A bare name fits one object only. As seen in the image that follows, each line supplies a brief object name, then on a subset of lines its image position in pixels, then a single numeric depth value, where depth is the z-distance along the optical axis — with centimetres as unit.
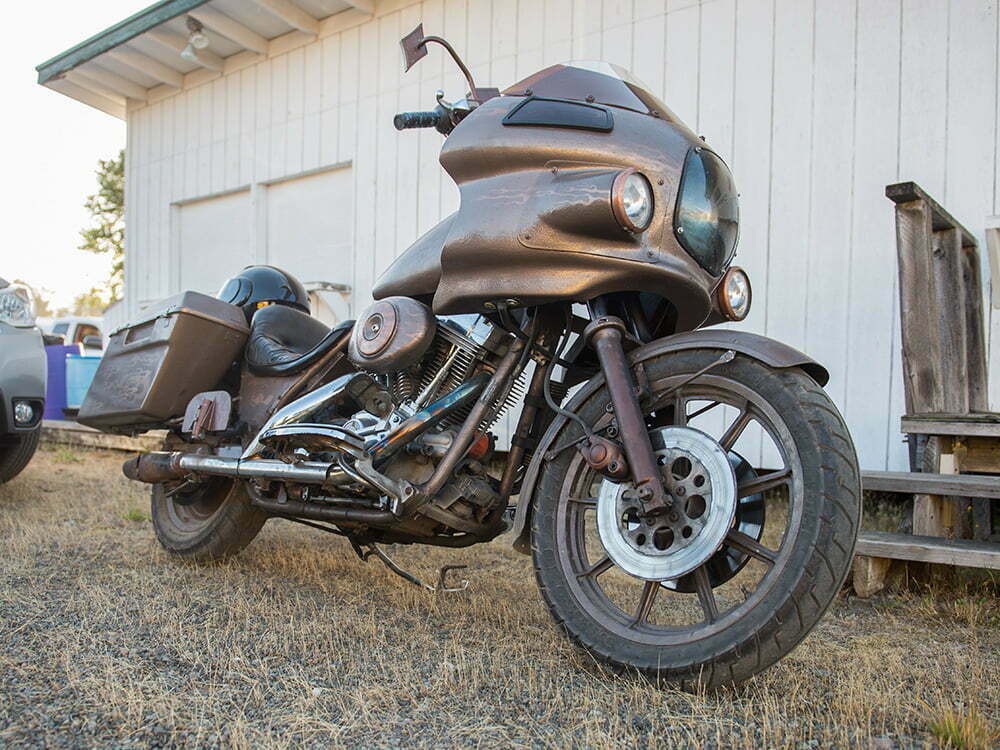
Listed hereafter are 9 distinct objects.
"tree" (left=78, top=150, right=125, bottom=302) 2394
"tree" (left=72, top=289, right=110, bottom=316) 4005
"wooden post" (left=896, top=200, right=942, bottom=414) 356
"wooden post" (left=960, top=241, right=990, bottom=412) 431
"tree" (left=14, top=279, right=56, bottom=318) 4075
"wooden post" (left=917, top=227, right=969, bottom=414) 393
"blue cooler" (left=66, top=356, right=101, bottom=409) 837
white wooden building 469
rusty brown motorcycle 197
